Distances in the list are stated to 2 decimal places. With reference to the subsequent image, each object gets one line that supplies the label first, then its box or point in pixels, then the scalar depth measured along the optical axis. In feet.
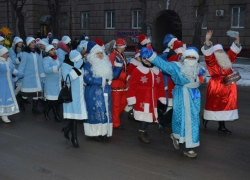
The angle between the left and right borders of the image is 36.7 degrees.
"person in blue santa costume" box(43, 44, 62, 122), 29.19
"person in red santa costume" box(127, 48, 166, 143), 22.21
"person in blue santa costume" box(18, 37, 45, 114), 31.50
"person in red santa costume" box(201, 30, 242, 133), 23.72
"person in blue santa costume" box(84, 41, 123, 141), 22.45
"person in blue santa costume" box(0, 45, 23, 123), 27.76
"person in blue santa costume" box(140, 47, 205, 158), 19.61
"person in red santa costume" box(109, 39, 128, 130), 25.98
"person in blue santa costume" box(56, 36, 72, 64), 22.90
